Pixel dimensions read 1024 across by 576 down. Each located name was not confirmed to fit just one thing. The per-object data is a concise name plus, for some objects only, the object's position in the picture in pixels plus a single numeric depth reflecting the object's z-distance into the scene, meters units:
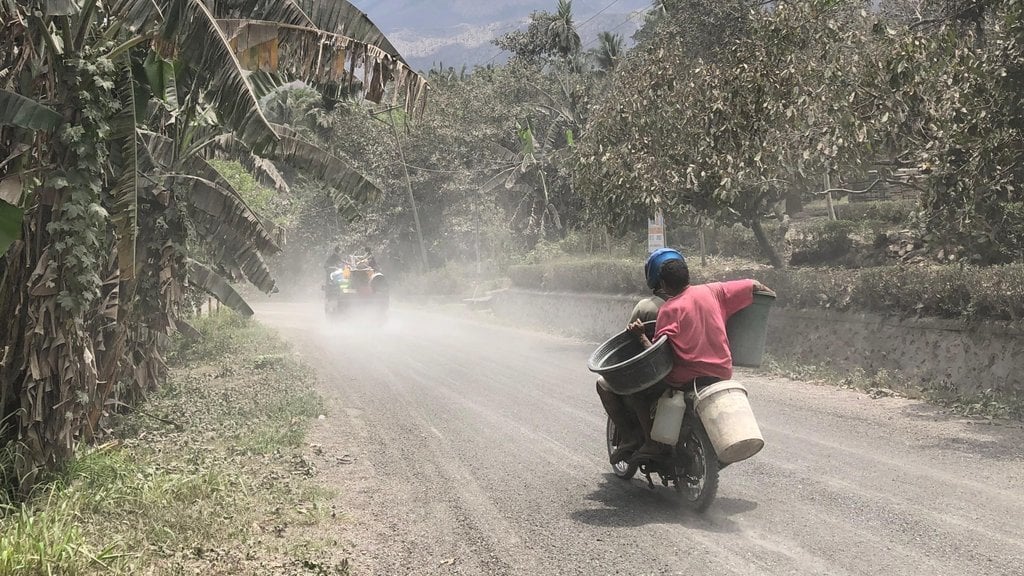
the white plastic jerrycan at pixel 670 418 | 6.10
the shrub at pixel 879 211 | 24.31
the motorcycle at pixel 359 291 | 25.12
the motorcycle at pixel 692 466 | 5.98
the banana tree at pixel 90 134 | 6.30
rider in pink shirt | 6.12
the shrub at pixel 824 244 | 22.50
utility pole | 42.22
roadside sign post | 18.22
